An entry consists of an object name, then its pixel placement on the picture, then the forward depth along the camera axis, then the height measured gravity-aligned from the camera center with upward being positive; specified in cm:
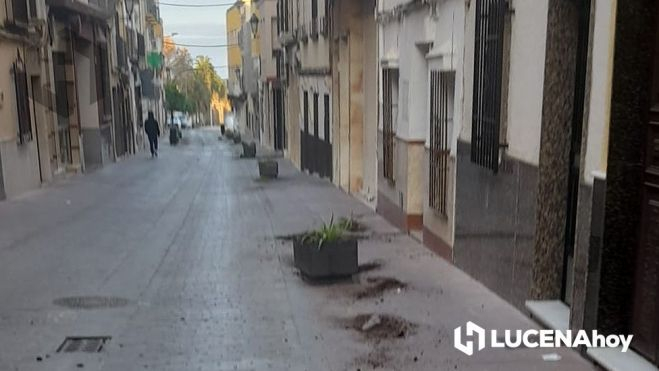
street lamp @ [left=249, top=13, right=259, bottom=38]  3919 +298
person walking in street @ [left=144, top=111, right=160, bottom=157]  2882 -232
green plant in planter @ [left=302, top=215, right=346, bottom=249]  712 -167
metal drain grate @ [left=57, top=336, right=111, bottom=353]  541 -211
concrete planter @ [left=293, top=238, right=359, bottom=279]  712 -189
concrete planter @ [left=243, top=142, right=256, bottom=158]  2788 -301
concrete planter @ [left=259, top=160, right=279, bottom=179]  1923 -259
